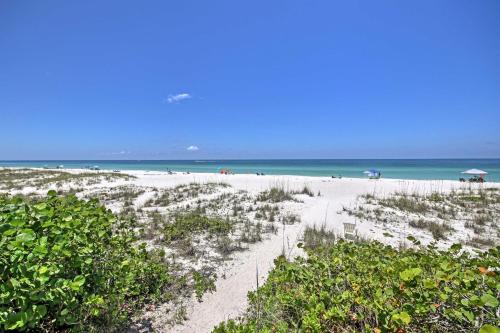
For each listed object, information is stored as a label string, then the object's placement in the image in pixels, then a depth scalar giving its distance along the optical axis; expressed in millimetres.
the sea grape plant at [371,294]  2057
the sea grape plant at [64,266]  1784
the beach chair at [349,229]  6681
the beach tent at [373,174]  30656
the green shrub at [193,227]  7258
